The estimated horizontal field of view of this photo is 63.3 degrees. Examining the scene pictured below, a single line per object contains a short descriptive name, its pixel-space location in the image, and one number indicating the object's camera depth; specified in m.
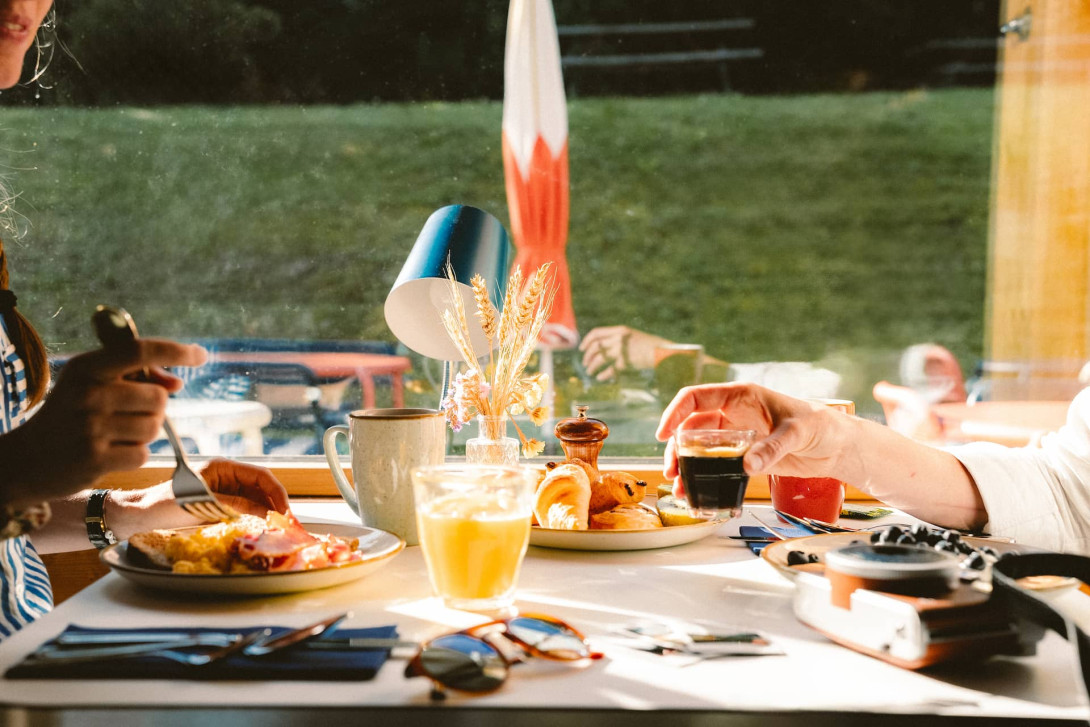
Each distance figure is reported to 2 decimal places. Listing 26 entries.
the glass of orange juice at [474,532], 0.85
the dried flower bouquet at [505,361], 1.39
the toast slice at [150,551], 0.92
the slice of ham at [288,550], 0.89
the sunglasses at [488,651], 0.65
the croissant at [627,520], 1.15
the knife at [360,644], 0.72
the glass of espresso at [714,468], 1.03
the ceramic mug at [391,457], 1.11
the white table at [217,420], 2.72
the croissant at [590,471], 1.25
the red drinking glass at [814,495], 1.30
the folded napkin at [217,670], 0.66
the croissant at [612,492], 1.23
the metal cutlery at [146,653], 0.68
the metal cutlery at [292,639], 0.70
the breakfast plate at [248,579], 0.86
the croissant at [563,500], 1.13
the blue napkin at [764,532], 1.17
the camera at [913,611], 0.66
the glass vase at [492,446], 1.38
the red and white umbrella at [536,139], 2.49
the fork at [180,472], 0.75
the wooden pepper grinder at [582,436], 1.31
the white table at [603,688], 0.61
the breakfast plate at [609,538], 1.09
